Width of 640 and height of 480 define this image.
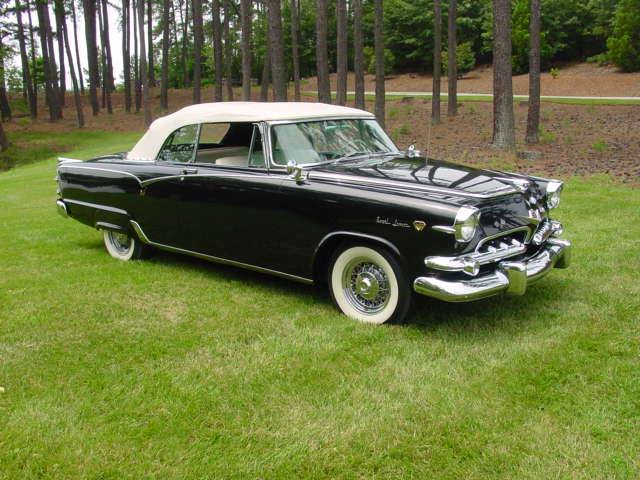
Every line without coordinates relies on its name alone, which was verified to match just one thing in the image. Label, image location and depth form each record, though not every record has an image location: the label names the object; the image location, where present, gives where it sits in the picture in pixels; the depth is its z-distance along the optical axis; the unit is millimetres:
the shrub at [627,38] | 30875
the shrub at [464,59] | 36812
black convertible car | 4516
